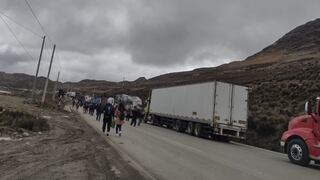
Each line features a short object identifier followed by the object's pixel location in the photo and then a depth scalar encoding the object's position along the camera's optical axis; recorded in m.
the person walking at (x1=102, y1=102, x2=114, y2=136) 12.07
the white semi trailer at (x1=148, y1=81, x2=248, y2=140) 15.27
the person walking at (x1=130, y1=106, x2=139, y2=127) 19.75
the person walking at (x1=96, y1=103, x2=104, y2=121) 18.39
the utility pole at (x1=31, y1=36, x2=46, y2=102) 27.67
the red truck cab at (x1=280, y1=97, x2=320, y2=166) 8.48
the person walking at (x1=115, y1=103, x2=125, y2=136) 12.04
